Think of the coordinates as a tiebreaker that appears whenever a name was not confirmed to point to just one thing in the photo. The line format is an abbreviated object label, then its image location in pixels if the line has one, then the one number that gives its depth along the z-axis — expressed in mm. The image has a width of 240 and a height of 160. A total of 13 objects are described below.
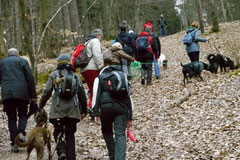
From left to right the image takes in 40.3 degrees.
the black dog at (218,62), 11702
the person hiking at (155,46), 12262
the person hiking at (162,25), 29438
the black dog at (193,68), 11156
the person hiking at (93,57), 7562
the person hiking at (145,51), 11805
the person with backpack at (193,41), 11366
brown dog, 5293
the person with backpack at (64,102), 5113
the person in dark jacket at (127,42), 11384
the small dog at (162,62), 15630
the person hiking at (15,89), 6328
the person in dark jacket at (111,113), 4801
